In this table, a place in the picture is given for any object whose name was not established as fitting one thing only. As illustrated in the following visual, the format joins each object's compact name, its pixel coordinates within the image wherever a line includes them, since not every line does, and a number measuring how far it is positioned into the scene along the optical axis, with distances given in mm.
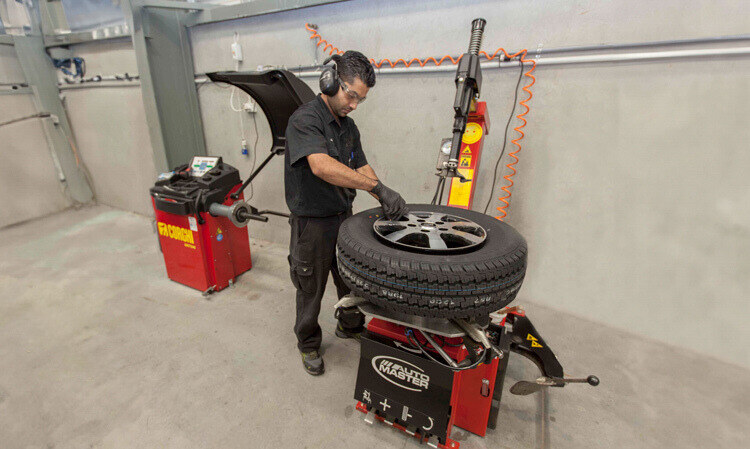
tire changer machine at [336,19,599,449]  1087
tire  858
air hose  1833
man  1255
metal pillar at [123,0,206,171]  2492
